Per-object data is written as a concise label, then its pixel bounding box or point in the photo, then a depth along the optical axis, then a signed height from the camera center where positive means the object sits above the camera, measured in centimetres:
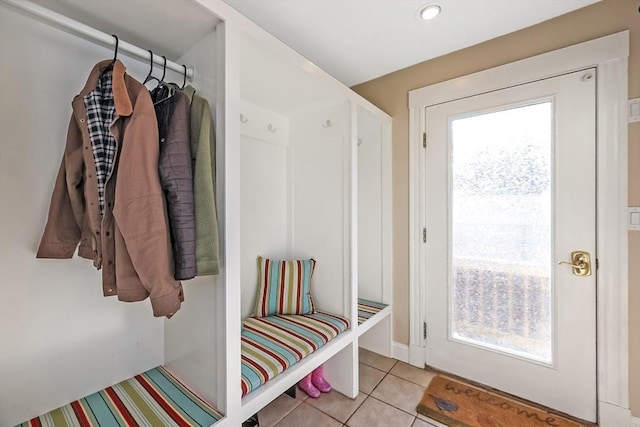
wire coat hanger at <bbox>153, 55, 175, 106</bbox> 113 +50
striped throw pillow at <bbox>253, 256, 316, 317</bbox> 193 -53
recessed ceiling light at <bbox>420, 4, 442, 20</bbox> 158 +116
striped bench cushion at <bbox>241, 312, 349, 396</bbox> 127 -71
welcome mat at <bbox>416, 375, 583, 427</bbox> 159 -119
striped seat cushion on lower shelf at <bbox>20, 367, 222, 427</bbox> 105 -79
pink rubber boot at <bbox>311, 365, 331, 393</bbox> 187 -115
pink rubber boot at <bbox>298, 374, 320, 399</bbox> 182 -116
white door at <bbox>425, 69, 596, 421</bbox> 163 -17
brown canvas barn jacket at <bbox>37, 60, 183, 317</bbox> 91 +2
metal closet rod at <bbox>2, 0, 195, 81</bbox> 91 +65
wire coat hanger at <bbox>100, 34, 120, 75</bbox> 105 +55
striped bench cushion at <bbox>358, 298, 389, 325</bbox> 207 -77
